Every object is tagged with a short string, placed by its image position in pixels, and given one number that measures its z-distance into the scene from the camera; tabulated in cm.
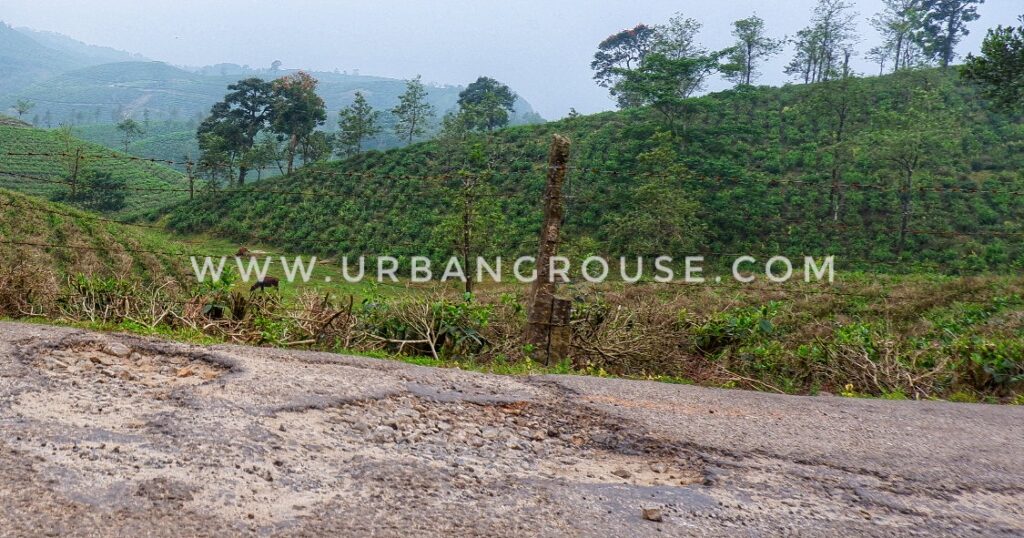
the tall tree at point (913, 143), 2322
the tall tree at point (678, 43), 3662
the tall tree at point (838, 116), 2772
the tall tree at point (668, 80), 2980
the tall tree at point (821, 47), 3519
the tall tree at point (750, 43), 4200
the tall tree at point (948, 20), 4153
